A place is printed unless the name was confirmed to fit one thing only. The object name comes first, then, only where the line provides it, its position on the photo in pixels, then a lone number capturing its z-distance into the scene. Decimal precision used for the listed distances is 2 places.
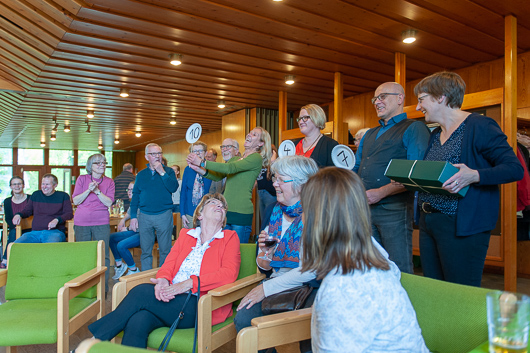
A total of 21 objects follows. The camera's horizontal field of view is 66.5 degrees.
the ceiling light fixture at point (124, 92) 7.22
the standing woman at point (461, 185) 1.89
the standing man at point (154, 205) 4.32
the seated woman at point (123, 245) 4.82
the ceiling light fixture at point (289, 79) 6.54
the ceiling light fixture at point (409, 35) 4.71
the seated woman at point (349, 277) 1.16
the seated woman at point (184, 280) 2.17
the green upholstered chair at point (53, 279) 2.47
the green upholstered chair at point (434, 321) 1.33
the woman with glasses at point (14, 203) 5.50
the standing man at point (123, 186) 7.05
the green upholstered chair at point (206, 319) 2.05
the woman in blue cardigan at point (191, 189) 4.56
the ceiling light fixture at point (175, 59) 5.46
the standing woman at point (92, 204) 4.22
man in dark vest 2.40
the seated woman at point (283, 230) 2.07
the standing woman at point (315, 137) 2.99
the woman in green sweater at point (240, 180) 3.38
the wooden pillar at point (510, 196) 4.11
